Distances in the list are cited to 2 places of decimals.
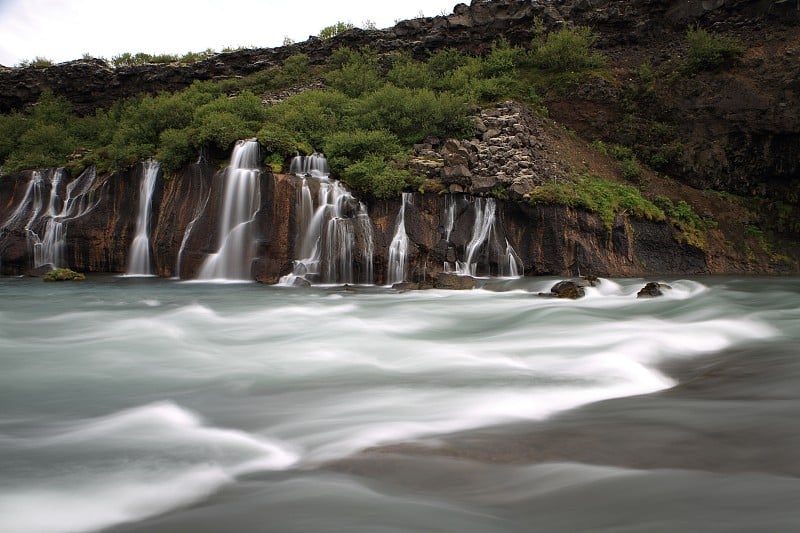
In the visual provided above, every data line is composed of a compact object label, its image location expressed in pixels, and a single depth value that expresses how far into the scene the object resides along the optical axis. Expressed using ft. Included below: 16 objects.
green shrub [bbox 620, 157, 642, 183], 66.28
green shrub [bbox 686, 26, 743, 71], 69.92
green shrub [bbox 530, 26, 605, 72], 79.87
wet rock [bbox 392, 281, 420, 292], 47.55
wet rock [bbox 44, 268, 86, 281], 56.59
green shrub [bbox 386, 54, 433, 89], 82.02
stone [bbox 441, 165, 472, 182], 54.90
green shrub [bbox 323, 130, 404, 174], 58.54
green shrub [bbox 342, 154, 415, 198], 53.67
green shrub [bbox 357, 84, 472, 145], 63.21
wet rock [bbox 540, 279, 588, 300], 41.65
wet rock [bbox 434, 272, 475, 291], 47.11
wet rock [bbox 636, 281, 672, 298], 41.65
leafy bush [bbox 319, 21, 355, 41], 111.55
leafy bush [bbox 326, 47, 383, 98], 84.12
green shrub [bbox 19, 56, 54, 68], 110.99
